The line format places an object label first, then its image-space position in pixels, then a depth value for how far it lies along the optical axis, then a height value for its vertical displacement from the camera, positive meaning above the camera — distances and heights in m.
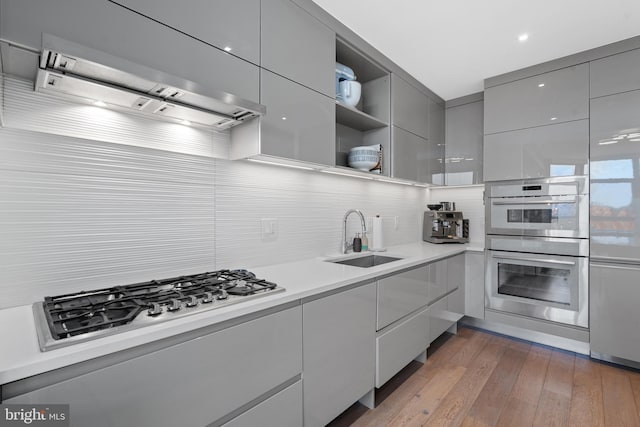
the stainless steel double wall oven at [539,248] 2.38 -0.33
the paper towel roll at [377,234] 2.55 -0.20
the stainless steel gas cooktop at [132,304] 0.78 -0.32
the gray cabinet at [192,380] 0.74 -0.52
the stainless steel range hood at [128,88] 0.85 +0.44
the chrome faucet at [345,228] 2.33 -0.14
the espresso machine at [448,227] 3.14 -0.18
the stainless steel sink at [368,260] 2.25 -0.40
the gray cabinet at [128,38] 0.86 +0.61
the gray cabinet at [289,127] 1.47 +0.46
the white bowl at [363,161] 2.22 +0.38
